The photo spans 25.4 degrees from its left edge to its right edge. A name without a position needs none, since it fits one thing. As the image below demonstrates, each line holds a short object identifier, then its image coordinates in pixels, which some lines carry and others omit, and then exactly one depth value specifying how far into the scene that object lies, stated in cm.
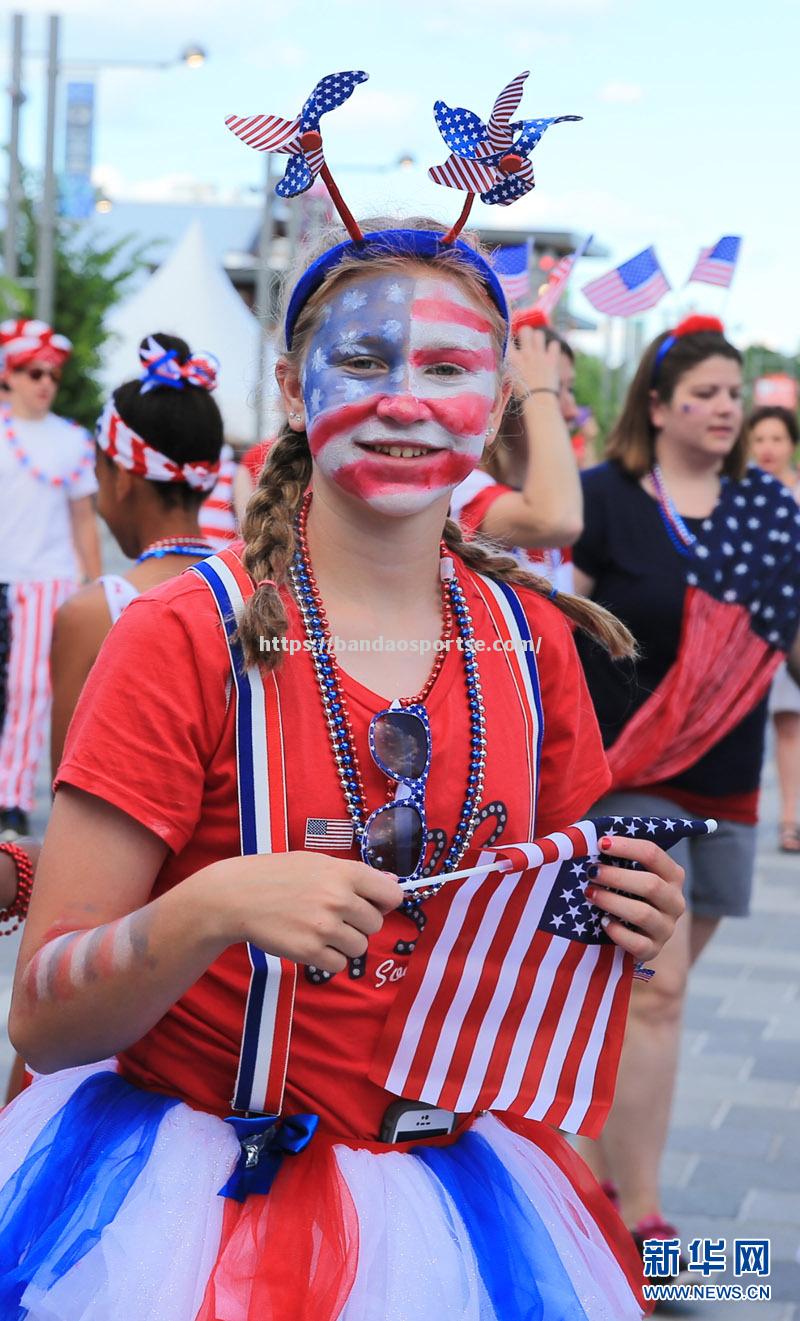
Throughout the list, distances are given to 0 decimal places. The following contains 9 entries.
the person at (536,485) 414
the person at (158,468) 363
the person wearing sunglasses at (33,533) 816
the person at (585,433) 823
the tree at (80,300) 2556
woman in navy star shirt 418
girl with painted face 186
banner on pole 2403
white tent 2061
